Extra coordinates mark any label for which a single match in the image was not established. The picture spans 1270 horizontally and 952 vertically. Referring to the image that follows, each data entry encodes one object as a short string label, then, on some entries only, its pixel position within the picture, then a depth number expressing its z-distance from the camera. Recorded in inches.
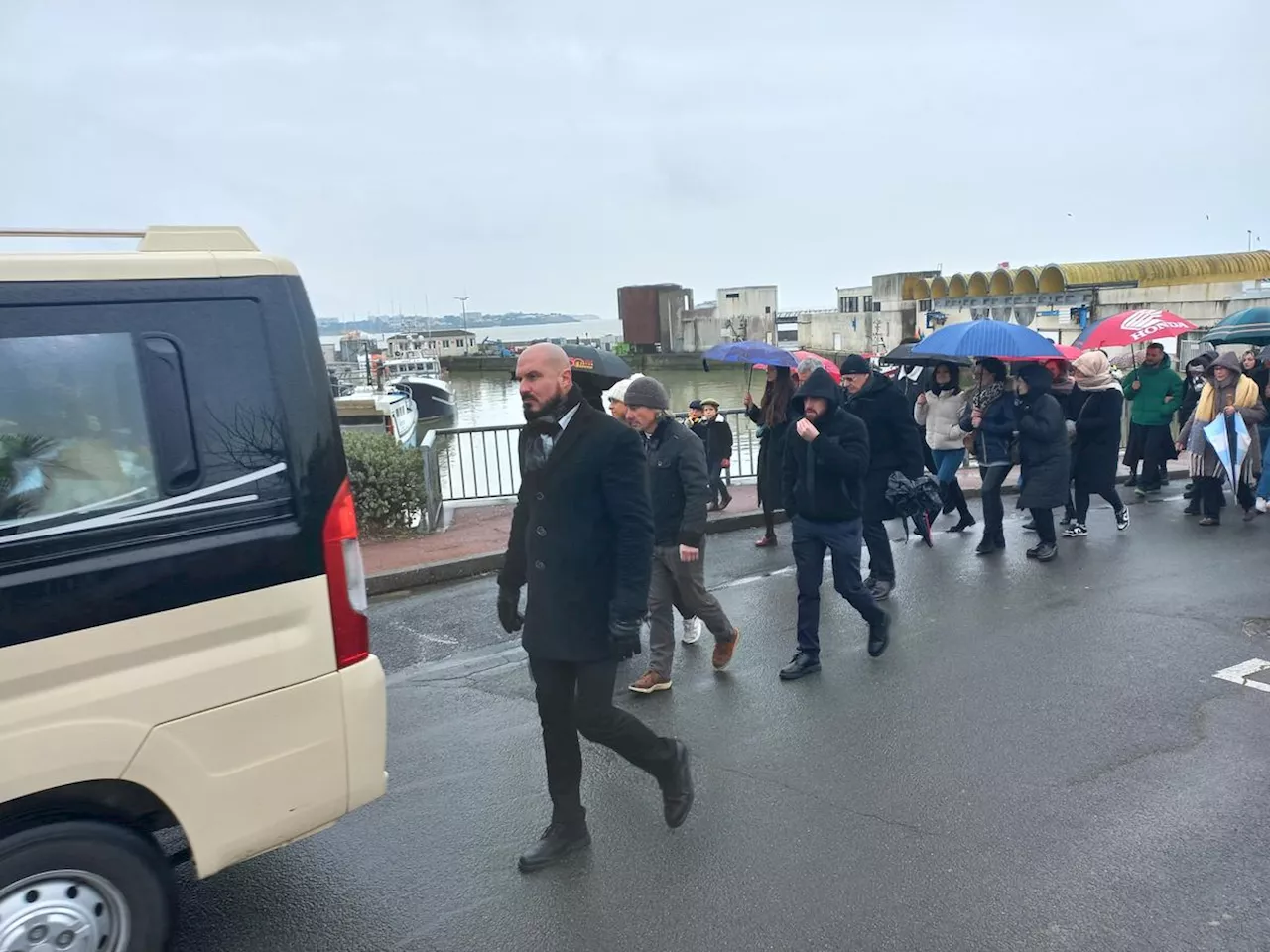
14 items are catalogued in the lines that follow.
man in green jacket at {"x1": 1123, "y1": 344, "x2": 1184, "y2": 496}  415.5
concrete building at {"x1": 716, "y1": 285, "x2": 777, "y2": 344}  2950.3
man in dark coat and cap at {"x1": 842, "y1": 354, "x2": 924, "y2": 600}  282.2
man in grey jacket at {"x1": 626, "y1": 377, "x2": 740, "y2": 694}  217.6
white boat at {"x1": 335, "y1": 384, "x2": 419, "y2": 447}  990.4
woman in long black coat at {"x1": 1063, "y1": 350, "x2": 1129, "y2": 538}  355.3
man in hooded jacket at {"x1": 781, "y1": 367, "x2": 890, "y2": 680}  219.9
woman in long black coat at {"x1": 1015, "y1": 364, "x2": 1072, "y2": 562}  326.6
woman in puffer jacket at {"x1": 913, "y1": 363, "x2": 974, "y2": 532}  366.3
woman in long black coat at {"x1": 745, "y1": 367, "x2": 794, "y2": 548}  325.1
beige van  105.7
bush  368.2
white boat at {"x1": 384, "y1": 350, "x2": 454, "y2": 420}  1863.1
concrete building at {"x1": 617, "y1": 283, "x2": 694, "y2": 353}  3198.8
